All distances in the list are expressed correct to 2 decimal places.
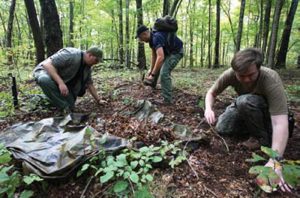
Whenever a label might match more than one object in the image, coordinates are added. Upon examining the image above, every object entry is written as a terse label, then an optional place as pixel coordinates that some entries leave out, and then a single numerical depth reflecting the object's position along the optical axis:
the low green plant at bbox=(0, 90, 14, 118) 3.97
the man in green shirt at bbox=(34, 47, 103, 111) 3.95
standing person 4.47
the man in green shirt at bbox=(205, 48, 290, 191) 2.31
